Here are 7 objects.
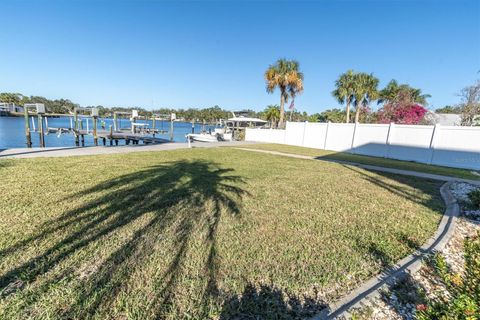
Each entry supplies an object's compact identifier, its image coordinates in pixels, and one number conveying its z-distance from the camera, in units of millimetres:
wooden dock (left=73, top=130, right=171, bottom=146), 22764
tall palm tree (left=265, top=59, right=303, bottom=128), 25406
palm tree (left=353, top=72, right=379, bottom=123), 30281
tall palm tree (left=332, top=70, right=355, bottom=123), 30719
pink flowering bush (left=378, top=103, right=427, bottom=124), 22531
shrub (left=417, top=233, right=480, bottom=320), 1864
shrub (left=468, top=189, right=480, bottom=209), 5324
